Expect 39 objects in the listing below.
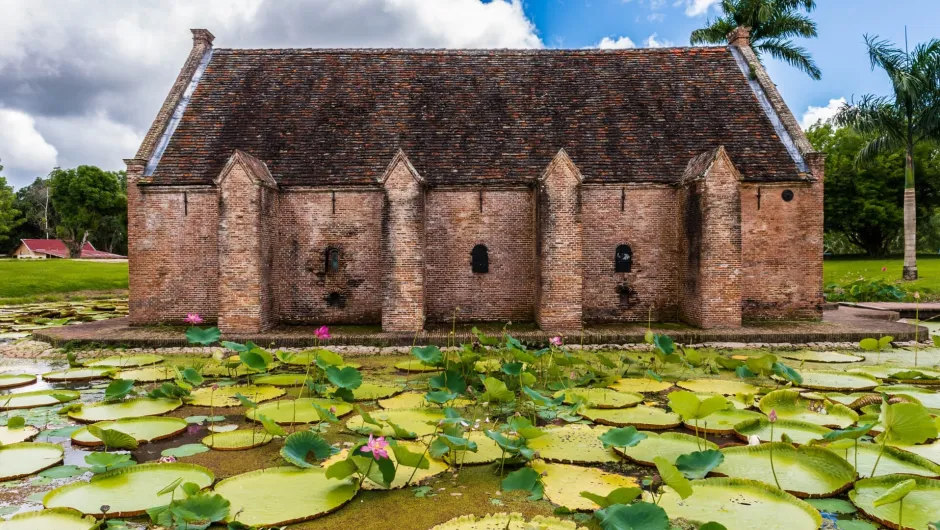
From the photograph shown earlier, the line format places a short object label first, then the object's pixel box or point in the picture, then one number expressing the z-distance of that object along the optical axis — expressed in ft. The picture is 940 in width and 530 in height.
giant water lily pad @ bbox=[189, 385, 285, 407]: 26.63
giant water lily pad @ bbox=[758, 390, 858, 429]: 22.68
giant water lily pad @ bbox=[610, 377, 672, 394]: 28.81
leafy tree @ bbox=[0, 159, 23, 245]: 187.23
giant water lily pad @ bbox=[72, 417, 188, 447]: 21.21
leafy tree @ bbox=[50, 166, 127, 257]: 191.31
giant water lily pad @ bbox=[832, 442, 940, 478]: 17.37
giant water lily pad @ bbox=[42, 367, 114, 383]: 31.73
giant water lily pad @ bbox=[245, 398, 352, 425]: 23.78
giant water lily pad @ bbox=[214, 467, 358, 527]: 15.05
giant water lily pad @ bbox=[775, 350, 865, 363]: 36.96
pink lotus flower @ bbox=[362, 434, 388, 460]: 15.18
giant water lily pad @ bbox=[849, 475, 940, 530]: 14.39
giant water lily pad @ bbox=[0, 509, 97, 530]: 14.08
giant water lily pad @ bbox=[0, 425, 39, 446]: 20.85
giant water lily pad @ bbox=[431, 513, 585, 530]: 14.20
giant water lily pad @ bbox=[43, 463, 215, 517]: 15.33
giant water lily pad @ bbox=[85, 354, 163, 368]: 35.65
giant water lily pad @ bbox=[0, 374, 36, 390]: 30.37
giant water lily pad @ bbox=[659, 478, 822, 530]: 14.28
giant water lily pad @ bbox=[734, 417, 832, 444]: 20.77
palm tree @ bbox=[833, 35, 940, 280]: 78.48
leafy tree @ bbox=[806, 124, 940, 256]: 140.36
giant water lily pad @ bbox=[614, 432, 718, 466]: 19.11
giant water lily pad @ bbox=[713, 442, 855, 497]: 16.48
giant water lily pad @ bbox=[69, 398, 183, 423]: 23.73
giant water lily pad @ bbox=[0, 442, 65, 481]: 17.98
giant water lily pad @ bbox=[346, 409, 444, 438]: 22.02
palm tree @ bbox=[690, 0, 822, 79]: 85.15
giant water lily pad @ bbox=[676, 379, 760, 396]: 28.07
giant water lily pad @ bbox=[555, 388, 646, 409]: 25.20
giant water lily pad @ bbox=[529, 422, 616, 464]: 19.26
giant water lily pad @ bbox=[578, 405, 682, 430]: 22.77
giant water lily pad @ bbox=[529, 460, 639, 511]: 15.79
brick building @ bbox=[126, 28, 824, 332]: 47.80
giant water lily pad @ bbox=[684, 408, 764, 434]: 22.01
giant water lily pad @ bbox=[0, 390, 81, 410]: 25.44
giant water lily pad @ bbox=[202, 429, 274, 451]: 20.77
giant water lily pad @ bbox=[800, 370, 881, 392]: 28.45
